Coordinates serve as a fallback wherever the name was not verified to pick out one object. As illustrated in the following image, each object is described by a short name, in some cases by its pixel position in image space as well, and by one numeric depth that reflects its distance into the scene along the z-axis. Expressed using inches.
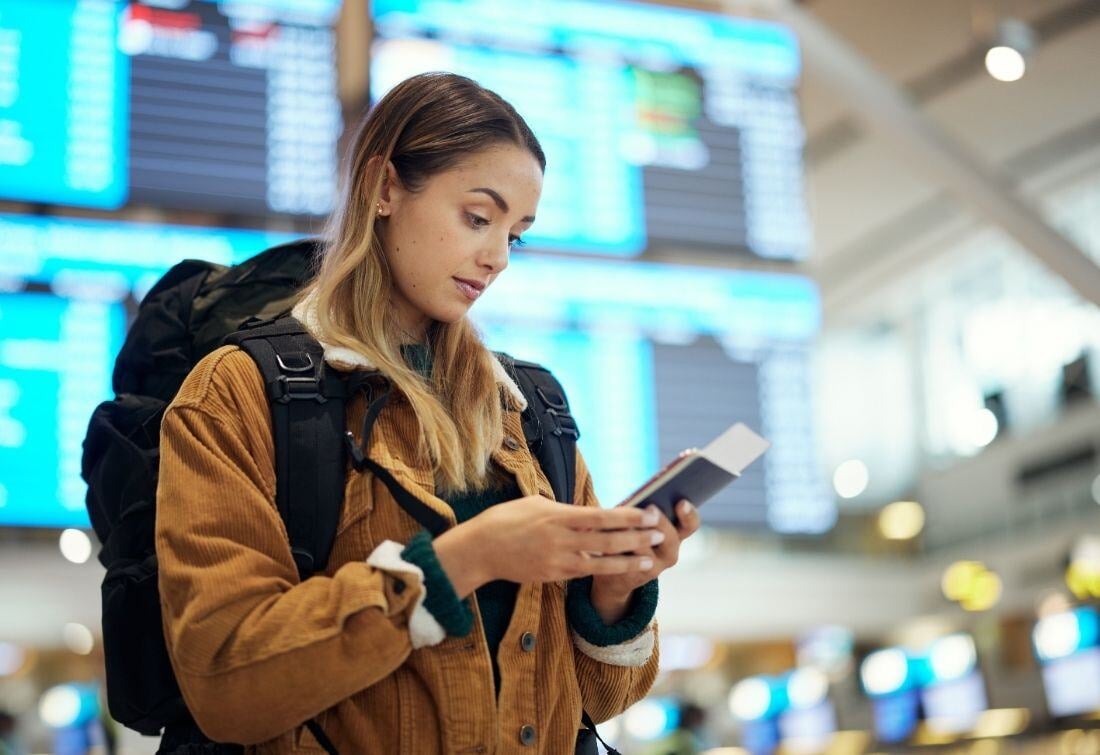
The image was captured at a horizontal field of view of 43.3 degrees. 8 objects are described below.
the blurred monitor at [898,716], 495.2
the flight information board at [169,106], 198.5
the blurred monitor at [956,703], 453.4
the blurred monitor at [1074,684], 395.5
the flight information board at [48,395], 187.2
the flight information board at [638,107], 221.6
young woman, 63.8
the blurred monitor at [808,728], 553.3
